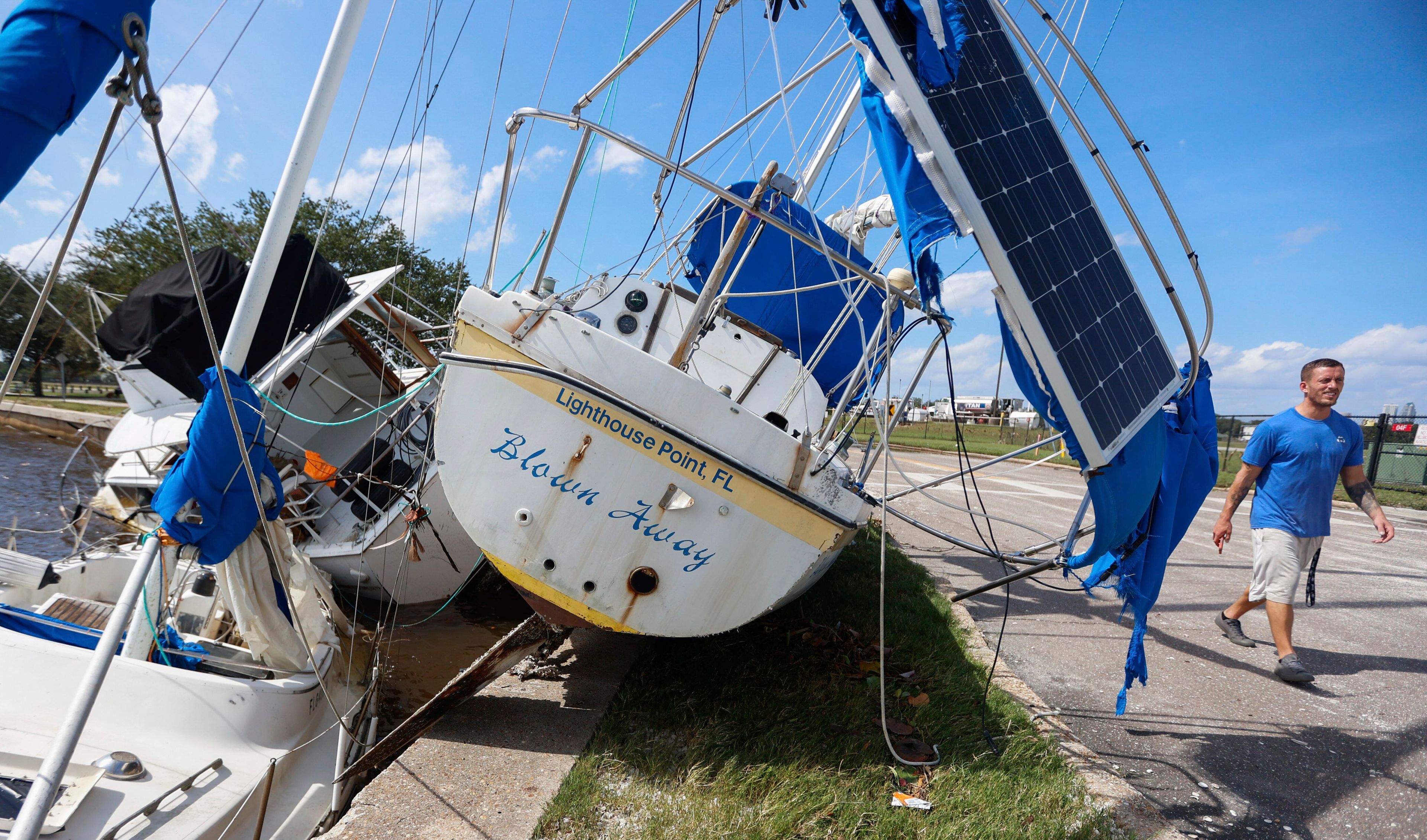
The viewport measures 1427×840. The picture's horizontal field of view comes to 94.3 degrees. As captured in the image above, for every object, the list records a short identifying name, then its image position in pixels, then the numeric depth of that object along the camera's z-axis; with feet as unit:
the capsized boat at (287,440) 19.76
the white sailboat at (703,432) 10.16
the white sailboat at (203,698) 8.37
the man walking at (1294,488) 13.21
